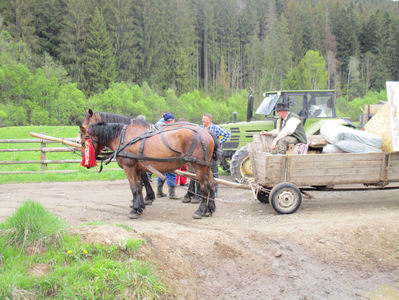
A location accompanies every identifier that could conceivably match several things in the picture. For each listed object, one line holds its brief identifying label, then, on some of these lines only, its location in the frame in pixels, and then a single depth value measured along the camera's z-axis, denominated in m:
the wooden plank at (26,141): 12.02
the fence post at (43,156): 12.03
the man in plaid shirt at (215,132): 8.04
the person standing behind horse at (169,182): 8.37
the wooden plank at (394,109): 6.79
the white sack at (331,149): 7.25
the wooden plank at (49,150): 11.85
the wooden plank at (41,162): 11.97
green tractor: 9.97
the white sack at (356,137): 7.12
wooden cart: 6.74
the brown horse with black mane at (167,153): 6.68
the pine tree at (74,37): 39.69
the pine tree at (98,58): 39.22
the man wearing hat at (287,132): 7.09
